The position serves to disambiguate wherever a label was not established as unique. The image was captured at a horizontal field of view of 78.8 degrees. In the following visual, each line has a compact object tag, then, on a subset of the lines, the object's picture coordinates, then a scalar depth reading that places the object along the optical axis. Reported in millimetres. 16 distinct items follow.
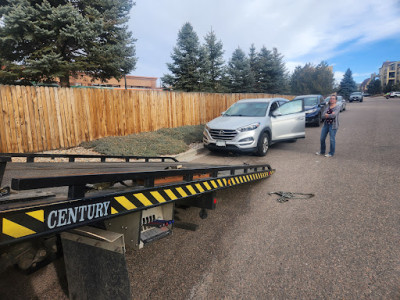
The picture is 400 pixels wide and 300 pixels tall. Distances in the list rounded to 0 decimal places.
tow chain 4211
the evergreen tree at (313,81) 45469
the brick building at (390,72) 116000
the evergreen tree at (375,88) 94188
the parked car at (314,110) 13984
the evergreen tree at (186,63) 22172
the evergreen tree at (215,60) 24656
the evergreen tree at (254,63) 32531
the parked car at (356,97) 40200
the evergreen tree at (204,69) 22344
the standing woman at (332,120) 7054
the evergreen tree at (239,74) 27984
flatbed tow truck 1339
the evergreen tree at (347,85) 71625
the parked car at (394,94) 56750
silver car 7219
